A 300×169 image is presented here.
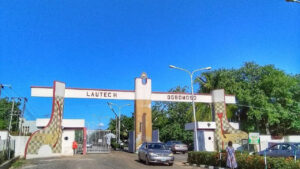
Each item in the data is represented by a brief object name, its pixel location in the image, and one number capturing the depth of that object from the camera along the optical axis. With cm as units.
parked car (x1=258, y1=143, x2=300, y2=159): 1653
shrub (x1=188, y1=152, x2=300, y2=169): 1153
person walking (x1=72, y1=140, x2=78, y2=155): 2705
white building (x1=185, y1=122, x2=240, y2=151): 3077
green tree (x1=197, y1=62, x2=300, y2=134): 3731
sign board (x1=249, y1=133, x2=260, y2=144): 1235
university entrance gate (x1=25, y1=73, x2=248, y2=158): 2625
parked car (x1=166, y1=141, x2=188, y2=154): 3259
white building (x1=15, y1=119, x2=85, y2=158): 2709
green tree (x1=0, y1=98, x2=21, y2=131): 6538
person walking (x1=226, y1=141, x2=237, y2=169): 1254
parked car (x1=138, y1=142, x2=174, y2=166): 1734
